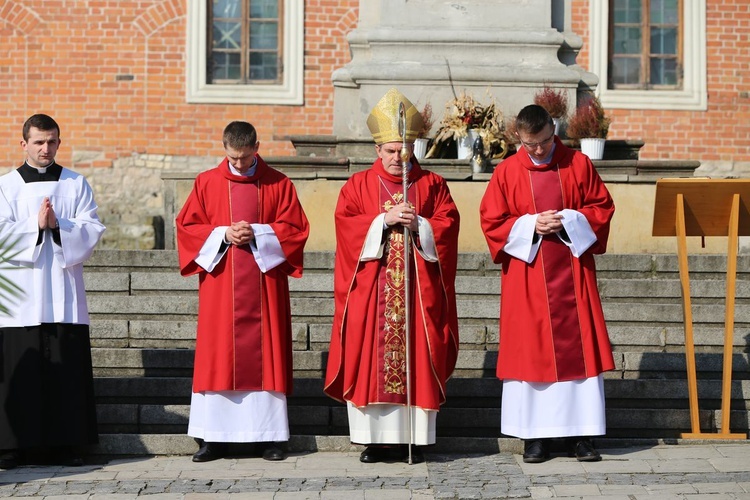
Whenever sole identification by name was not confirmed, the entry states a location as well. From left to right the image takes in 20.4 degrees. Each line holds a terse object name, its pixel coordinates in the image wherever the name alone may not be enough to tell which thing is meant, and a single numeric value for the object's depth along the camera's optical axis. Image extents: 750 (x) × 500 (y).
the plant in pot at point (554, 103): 16.88
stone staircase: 12.07
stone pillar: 17.38
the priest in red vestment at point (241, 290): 11.45
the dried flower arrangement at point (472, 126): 16.79
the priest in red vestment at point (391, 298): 11.31
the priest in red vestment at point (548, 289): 11.38
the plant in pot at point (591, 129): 16.76
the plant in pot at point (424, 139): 16.69
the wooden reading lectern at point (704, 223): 11.99
